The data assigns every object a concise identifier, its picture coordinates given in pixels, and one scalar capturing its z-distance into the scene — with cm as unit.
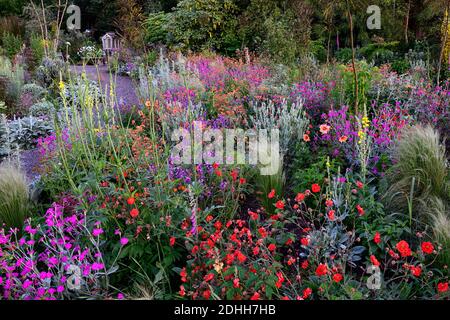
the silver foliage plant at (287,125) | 406
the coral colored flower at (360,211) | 266
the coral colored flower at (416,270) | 222
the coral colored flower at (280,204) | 263
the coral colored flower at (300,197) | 266
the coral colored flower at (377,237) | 247
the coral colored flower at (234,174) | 324
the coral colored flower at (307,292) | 218
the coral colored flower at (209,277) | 226
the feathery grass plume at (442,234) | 252
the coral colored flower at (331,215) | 251
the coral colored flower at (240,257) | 227
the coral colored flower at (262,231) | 246
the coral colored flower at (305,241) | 237
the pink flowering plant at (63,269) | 241
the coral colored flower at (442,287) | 220
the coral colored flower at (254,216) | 267
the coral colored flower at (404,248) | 225
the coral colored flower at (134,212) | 256
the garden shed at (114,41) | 1212
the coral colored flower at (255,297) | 215
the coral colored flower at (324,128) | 338
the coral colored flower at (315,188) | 272
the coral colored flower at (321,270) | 223
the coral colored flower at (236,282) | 220
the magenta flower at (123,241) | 247
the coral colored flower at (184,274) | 233
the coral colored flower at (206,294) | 225
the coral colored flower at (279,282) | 223
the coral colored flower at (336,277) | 220
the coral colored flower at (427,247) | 226
